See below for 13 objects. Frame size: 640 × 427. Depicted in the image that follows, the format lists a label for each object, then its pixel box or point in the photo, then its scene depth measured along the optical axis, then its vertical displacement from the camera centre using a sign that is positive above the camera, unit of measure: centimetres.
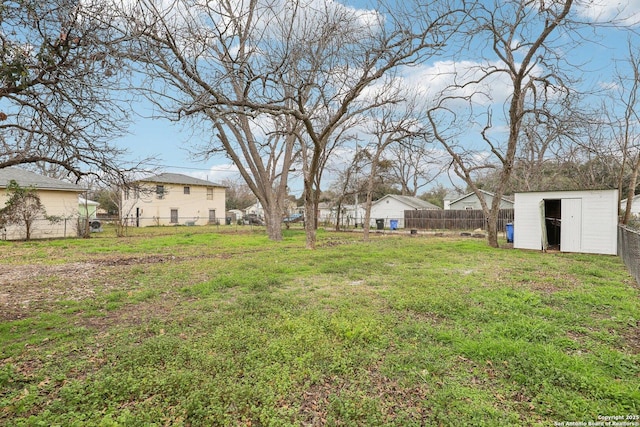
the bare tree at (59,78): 315 +149
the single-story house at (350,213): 2848 -5
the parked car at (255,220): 3189 -71
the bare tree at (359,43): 608 +349
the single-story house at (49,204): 1536 +41
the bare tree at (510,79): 829 +444
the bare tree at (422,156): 1250 +248
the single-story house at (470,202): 2836 +131
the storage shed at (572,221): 988 -16
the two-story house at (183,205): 2850 +72
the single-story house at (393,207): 3134 +80
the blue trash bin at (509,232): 1374 -69
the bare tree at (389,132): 1238 +340
